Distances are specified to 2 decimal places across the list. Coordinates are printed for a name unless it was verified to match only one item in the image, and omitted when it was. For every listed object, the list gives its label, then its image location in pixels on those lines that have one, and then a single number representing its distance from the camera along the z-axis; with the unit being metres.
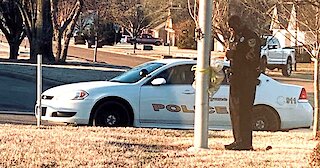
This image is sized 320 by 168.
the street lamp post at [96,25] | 54.88
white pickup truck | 47.19
